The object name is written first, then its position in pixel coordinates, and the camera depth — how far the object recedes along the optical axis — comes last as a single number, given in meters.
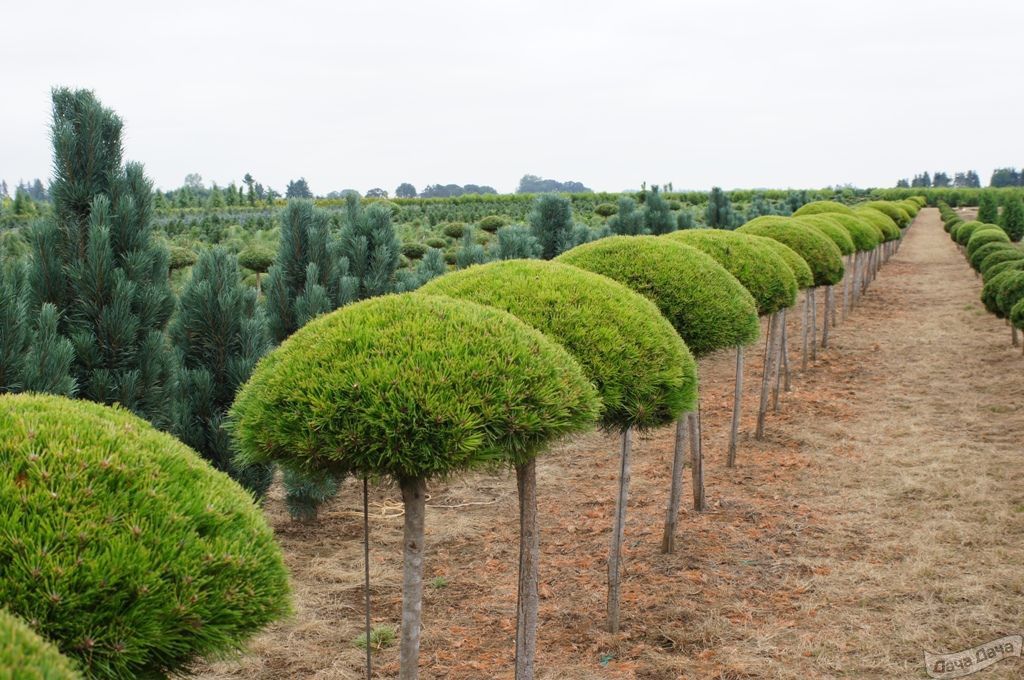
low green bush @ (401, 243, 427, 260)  23.56
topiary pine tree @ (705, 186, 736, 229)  27.03
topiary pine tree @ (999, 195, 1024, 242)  54.53
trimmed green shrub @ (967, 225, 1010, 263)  29.92
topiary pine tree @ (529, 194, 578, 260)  15.15
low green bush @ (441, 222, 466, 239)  34.66
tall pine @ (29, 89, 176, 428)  6.32
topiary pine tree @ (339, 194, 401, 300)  9.57
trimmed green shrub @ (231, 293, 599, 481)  3.44
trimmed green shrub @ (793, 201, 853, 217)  23.04
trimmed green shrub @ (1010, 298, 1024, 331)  14.75
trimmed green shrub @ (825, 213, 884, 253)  20.73
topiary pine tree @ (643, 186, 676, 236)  20.83
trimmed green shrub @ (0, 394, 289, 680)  2.34
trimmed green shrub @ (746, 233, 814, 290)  11.96
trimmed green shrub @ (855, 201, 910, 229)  36.82
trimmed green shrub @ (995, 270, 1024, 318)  16.61
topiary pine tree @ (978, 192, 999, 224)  58.22
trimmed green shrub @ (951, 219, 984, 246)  39.41
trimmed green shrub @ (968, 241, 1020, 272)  26.27
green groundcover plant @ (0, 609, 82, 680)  1.60
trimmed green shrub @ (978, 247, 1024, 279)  22.96
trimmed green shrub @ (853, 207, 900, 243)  28.17
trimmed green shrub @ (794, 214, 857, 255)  17.50
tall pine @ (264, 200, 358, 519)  8.73
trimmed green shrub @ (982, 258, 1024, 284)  19.50
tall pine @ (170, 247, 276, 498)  7.39
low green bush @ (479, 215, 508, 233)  34.34
